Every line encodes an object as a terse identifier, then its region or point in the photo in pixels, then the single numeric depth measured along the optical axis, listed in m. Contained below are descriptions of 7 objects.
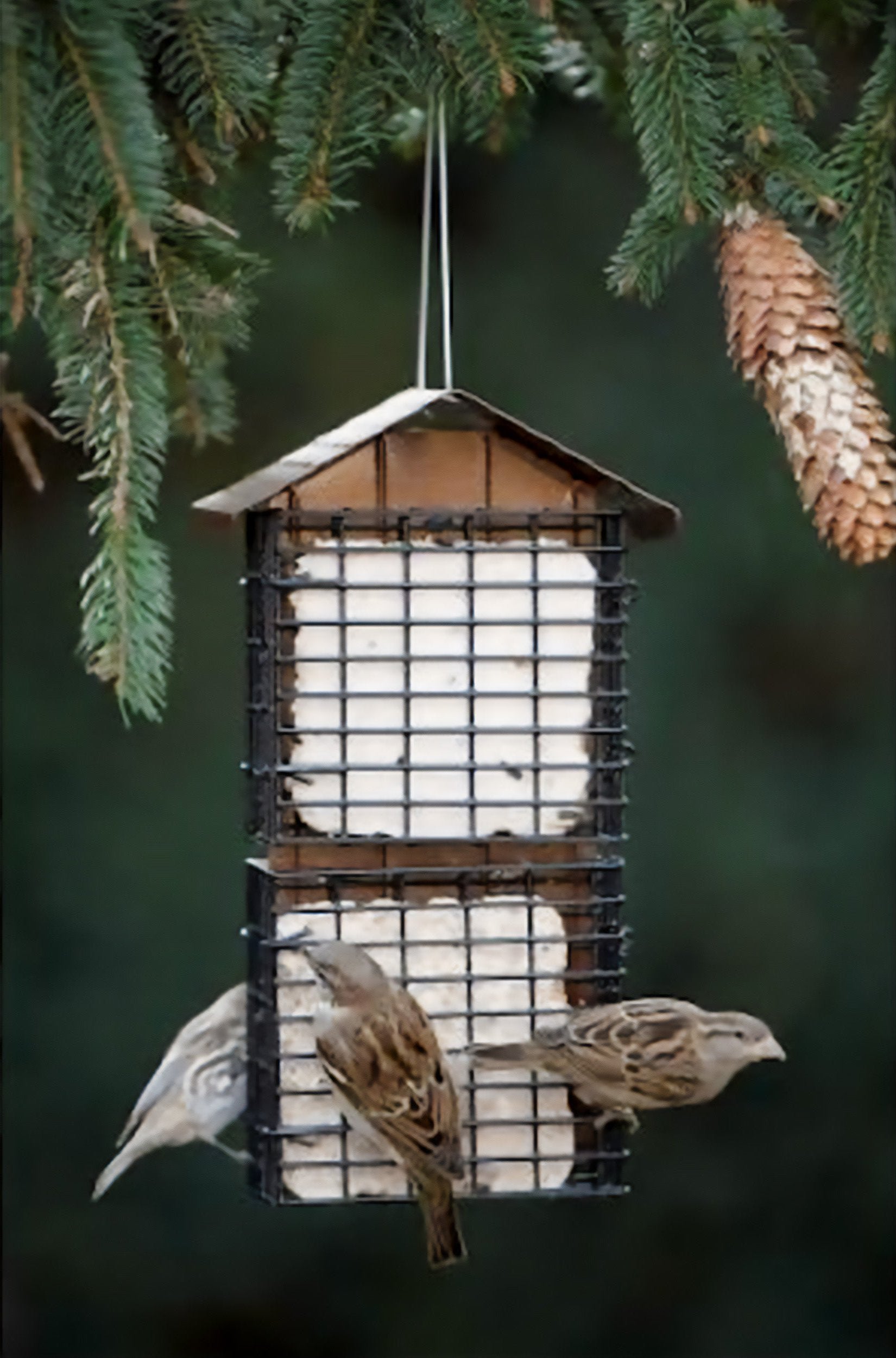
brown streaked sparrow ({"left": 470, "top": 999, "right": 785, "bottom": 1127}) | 5.41
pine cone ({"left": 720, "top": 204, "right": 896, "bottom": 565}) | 5.02
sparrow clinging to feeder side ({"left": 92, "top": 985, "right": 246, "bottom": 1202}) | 5.91
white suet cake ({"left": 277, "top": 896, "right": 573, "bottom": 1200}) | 5.61
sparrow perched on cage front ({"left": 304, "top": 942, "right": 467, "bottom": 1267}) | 5.27
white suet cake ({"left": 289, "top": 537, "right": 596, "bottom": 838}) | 5.58
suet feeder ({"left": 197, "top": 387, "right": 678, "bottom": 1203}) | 5.57
